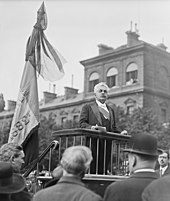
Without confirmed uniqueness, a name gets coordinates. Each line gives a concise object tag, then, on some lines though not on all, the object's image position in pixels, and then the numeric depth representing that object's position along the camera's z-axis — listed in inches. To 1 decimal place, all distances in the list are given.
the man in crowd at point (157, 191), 120.3
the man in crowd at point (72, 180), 125.3
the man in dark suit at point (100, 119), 252.1
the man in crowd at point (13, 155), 164.6
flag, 272.8
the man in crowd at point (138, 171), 126.5
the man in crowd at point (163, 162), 261.7
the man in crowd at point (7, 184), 137.9
